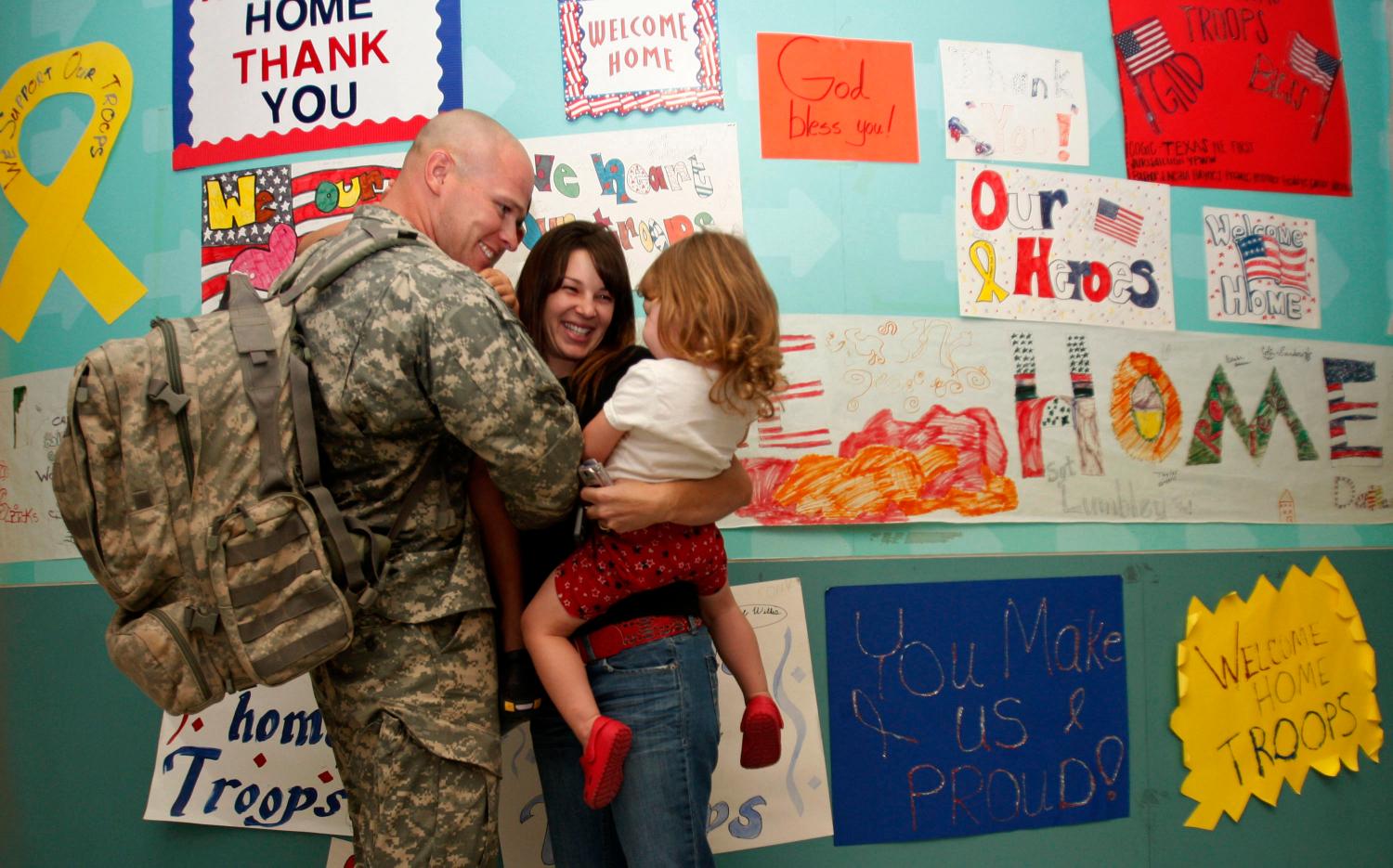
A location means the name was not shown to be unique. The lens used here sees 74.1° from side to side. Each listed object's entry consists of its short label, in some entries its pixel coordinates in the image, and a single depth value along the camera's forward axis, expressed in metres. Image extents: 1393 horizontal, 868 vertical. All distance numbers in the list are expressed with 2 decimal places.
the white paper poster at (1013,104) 2.33
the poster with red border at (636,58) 2.23
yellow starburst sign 2.32
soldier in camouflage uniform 1.33
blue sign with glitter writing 2.20
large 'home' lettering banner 2.23
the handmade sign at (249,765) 2.16
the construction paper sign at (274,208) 2.23
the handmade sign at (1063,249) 2.32
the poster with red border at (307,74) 2.23
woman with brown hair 1.45
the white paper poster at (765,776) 2.13
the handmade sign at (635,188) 2.21
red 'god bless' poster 2.42
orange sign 2.26
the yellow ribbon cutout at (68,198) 2.30
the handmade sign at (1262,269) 2.45
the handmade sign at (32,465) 2.29
